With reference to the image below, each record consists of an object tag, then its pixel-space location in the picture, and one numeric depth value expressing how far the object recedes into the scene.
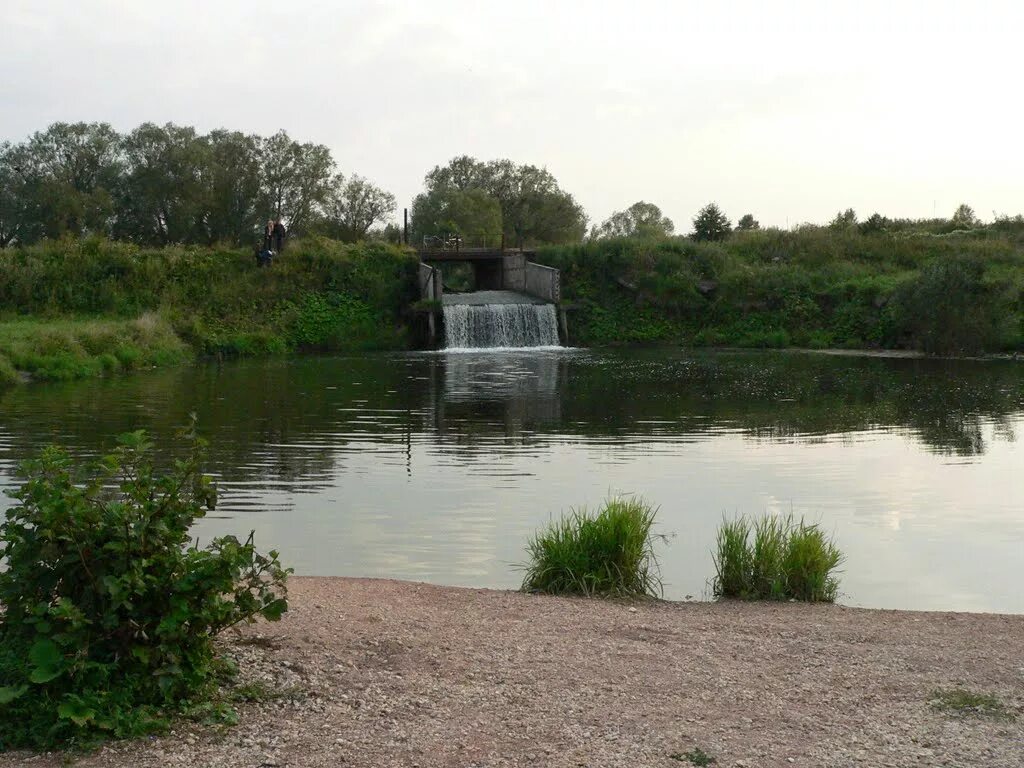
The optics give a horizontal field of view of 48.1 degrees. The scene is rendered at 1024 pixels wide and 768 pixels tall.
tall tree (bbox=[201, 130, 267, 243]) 60.62
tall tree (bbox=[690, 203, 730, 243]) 55.31
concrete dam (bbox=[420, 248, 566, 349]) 40.75
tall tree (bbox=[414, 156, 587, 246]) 71.50
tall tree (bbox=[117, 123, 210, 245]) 60.28
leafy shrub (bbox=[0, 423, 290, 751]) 5.03
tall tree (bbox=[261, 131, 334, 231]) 62.16
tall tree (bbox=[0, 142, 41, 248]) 62.22
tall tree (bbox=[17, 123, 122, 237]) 60.75
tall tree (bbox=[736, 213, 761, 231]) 66.31
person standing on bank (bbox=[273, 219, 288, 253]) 46.27
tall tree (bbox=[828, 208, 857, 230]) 53.81
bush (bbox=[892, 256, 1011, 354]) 34.84
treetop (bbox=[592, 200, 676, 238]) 98.66
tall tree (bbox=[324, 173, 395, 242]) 63.62
